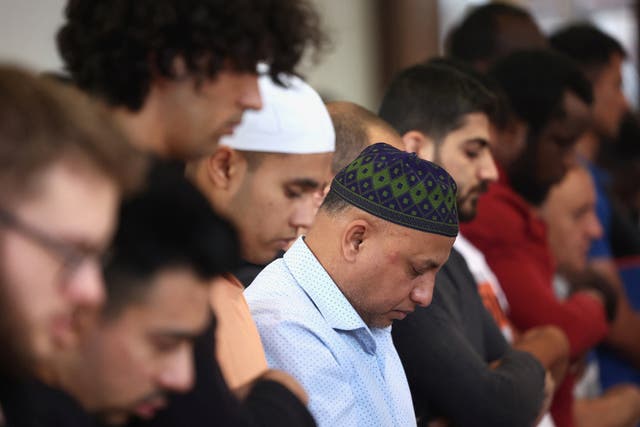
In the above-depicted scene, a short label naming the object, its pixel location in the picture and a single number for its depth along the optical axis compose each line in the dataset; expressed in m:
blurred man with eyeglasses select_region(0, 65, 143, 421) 2.70
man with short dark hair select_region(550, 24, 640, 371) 10.87
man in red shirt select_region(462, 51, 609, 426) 7.65
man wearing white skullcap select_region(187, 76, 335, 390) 5.57
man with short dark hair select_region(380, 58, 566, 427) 5.55
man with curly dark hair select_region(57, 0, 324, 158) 4.27
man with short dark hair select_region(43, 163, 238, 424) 3.07
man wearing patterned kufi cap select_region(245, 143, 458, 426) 4.80
